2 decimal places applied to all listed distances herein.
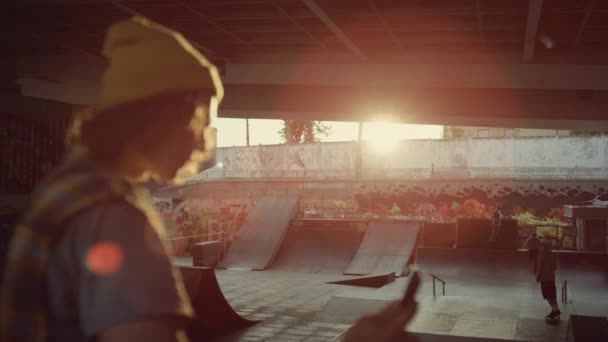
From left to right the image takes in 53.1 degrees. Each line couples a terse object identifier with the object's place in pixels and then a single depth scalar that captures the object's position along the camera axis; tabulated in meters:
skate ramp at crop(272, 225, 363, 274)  22.05
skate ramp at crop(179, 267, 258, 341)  11.23
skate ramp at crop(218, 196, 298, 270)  22.38
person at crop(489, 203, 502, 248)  20.83
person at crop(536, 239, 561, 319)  12.06
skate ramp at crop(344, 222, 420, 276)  20.16
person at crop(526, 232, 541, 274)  13.55
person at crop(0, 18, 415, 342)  1.23
